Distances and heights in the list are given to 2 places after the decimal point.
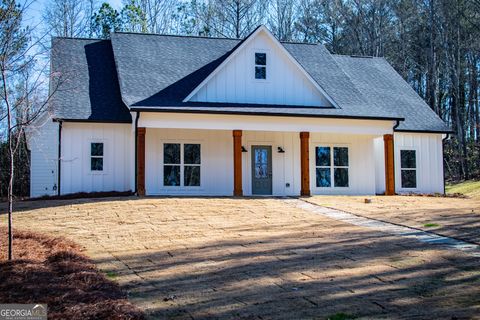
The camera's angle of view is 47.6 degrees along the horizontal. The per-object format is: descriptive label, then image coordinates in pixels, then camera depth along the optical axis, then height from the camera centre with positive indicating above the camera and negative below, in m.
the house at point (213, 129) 18.91 +1.62
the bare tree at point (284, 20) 41.47 +11.77
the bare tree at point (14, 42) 9.90 +2.66
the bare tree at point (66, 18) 35.34 +10.44
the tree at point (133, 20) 37.53 +10.74
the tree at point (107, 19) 37.84 +10.87
